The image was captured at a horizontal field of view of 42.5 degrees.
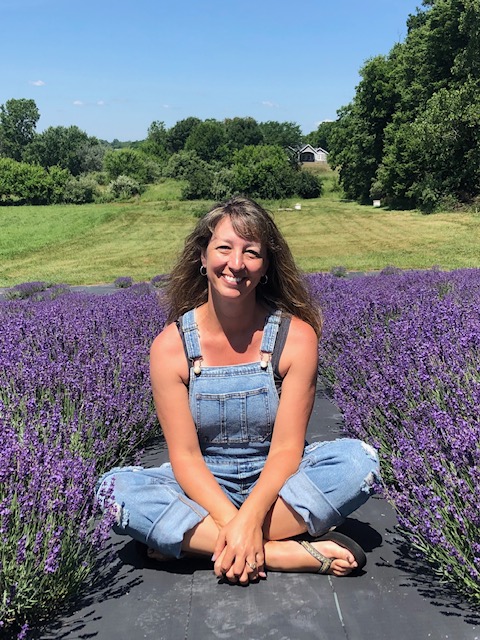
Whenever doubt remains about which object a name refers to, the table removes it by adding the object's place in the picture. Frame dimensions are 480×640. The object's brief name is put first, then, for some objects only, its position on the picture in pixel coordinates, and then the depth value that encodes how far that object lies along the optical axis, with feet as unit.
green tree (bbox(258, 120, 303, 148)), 301.26
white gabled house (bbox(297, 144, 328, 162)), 295.89
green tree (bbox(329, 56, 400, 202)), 117.08
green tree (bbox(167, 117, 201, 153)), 318.16
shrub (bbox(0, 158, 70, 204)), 136.36
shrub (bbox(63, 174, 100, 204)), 137.39
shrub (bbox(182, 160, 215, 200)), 127.44
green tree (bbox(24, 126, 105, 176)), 226.17
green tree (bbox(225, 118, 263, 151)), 284.61
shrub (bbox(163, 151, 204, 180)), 173.64
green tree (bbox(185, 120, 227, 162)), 263.49
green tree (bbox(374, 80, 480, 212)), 86.17
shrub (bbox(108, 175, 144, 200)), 136.91
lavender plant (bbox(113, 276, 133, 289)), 35.96
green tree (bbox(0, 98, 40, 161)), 295.87
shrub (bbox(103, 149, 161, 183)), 185.47
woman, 6.45
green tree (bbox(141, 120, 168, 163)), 286.23
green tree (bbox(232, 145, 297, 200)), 139.03
